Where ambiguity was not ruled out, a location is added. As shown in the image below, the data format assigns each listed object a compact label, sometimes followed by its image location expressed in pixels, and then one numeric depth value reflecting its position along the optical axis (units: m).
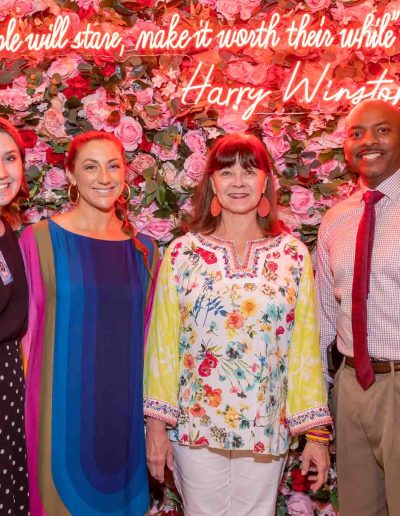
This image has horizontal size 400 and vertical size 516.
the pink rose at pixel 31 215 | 3.14
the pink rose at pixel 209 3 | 3.10
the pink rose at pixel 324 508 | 3.17
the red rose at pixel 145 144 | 3.11
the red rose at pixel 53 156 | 3.10
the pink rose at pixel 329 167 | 3.09
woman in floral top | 2.34
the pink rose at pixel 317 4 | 3.06
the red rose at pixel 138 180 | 3.14
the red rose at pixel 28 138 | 3.09
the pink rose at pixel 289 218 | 3.13
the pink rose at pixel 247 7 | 3.08
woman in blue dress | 2.50
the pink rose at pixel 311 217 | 3.12
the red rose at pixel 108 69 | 3.09
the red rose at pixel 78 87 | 3.09
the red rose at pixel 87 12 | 3.12
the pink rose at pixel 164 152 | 3.10
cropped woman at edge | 2.21
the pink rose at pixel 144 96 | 3.09
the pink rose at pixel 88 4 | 3.10
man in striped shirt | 2.51
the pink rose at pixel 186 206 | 3.14
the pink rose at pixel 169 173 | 3.11
